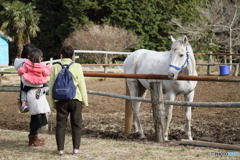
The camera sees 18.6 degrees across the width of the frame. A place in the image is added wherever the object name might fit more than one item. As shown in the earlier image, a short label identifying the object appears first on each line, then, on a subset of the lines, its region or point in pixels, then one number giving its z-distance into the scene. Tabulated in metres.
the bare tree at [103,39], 51.49
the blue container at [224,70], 22.20
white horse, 11.32
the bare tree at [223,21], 43.13
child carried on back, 9.57
